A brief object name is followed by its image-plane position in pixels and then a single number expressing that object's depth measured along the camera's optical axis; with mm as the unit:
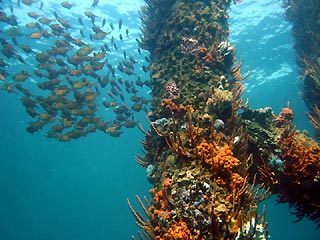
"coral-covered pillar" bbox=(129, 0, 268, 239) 3943
